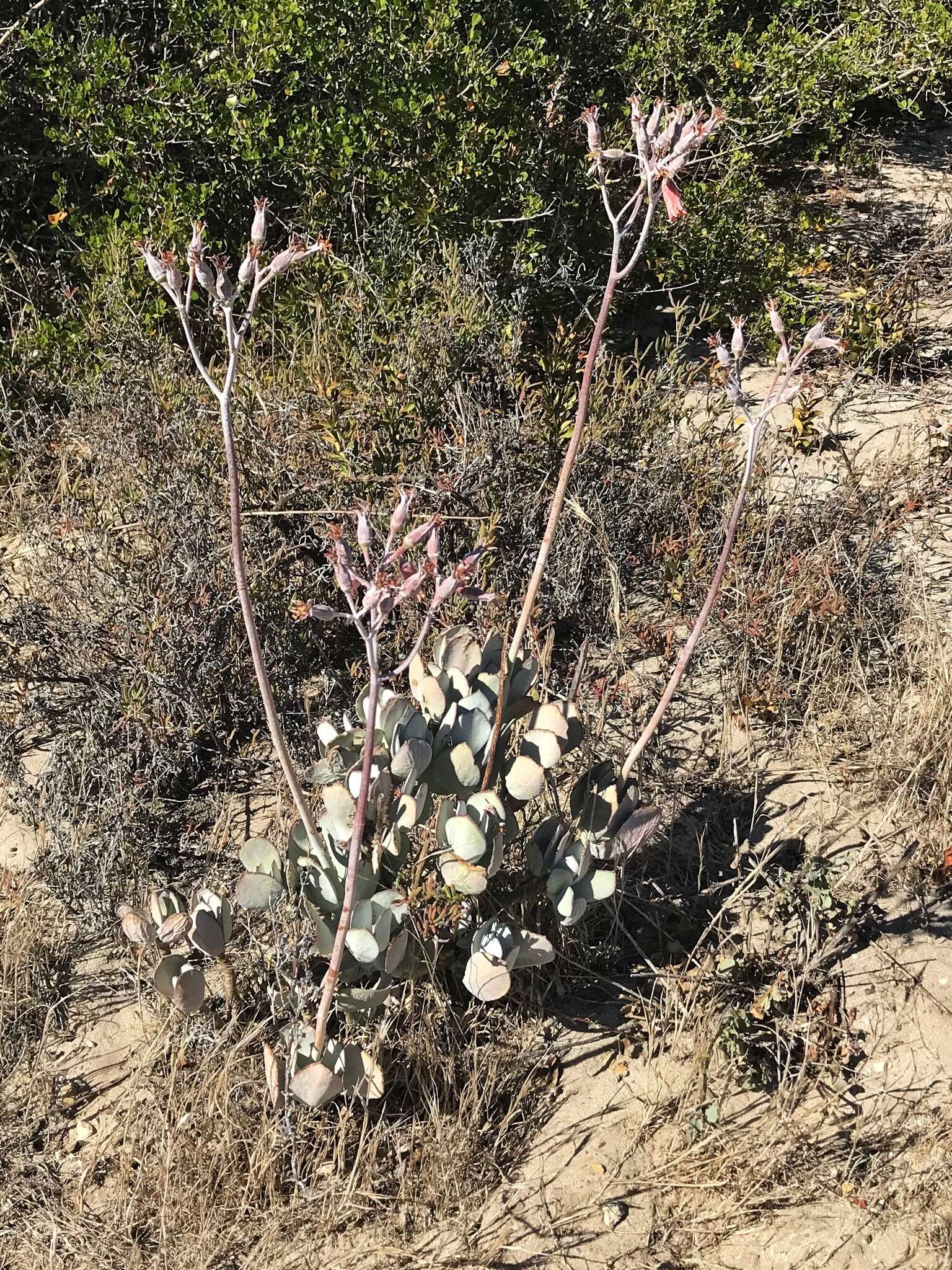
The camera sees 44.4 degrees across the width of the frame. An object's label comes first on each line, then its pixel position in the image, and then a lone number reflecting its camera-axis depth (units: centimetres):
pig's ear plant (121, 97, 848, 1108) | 210
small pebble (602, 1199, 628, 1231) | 228
